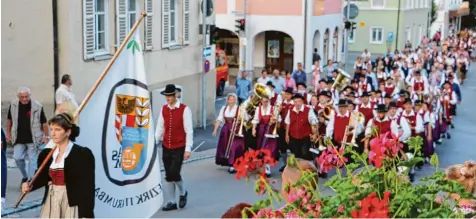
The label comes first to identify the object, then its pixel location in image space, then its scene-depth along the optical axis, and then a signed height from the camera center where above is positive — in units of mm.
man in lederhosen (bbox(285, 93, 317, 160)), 13891 -2016
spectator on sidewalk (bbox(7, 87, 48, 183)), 11469 -1690
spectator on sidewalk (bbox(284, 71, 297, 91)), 21859 -1929
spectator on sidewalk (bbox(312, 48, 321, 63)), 35656 -2028
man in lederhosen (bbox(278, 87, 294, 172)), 14492 -1964
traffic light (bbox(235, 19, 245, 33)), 33031 -627
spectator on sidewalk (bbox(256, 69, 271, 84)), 21480 -1814
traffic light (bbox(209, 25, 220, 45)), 21688 -690
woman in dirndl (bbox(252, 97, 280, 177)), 14320 -2018
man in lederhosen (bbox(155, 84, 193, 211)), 10781 -1668
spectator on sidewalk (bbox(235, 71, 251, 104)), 22500 -2171
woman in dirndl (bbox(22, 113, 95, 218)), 6789 -1461
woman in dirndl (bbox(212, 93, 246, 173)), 14242 -2253
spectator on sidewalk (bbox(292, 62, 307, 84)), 24495 -1944
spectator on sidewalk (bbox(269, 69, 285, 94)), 21828 -1910
